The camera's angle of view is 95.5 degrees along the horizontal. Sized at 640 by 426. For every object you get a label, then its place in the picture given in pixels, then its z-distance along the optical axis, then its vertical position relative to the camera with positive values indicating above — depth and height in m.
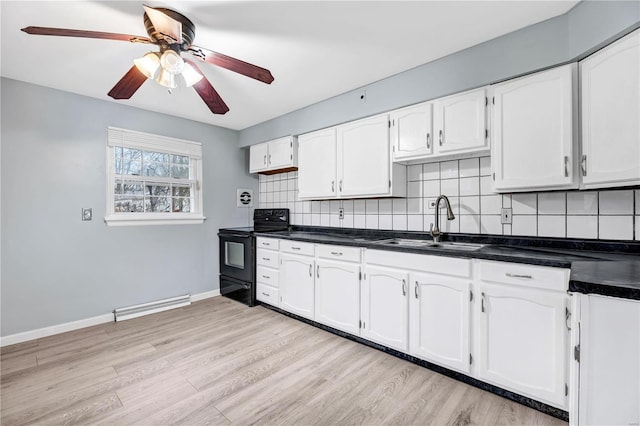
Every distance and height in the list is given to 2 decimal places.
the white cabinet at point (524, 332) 1.57 -0.69
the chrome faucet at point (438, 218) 2.37 -0.05
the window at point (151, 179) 3.12 +0.39
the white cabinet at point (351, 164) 2.65 +0.50
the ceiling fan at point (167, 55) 1.53 +0.93
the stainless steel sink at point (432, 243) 2.29 -0.26
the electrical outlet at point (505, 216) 2.21 -0.03
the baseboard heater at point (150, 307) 3.08 -1.07
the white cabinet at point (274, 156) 3.52 +0.73
